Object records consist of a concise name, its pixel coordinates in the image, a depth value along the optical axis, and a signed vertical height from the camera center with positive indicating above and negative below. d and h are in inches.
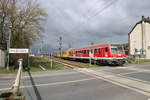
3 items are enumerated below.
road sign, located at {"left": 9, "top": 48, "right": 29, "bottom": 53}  706.8 +12.5
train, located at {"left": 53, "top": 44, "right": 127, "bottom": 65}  860.7 -6.0
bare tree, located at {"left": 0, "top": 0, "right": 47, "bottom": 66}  866.1 +168.5
